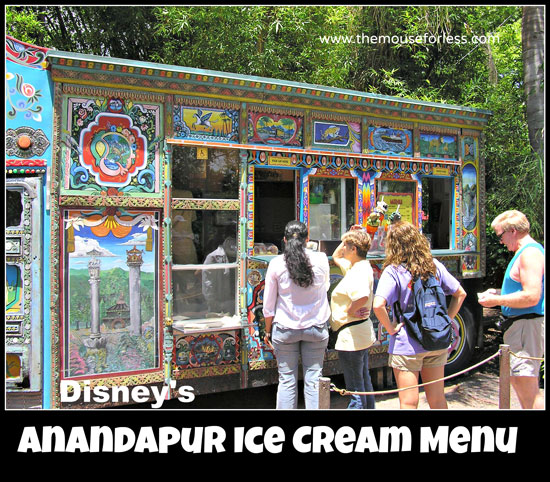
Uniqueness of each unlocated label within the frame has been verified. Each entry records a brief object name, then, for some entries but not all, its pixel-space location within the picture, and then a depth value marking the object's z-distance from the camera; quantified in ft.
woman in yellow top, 13.55
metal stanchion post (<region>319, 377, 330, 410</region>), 10.25
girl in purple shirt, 11.85
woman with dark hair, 13.00
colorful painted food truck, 14.29
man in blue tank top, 12.61
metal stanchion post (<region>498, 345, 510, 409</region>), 12.28
